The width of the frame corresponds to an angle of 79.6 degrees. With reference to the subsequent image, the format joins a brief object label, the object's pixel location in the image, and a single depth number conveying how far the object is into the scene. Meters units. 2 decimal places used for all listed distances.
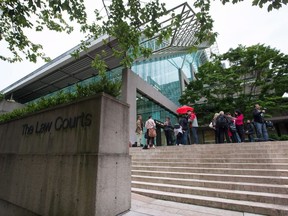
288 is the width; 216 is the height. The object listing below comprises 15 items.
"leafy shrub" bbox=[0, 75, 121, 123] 3.98
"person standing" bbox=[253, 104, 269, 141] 8.11
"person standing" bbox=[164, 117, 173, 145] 10.80
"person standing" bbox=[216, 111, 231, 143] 8.62
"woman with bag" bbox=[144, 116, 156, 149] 9.22
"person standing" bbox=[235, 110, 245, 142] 8.88
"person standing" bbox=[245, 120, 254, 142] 10.10
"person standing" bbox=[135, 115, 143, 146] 10.59
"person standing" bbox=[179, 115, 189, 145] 9.64
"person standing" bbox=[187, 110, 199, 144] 9.66
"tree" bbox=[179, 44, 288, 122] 15.01
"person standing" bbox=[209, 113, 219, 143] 9.16
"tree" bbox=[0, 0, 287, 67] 4.07
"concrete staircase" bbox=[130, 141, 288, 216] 3.59
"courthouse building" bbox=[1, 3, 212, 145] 13.15
